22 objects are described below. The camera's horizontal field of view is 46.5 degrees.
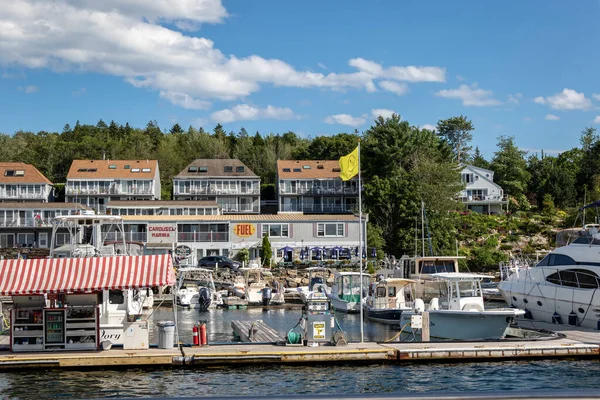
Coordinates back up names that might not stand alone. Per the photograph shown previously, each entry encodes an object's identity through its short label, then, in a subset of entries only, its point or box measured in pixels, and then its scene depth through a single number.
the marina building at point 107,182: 90.75
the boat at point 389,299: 38.50
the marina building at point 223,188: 93.25
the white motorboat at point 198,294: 48.53
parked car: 64.69
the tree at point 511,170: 94.96
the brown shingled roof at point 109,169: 91.62
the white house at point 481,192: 92.50
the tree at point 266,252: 67.44
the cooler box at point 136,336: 23.38
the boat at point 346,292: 44.66
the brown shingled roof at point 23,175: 89.88
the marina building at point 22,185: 89.69
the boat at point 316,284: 50.41
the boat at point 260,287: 50.78
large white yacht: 30.70
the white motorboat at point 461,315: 28.56
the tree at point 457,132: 113.12
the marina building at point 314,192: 92.38
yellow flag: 24.52
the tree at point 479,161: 115.06
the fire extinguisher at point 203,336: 23.89
